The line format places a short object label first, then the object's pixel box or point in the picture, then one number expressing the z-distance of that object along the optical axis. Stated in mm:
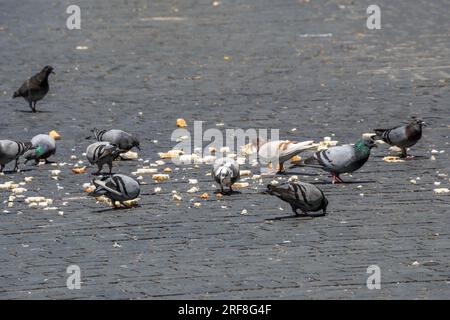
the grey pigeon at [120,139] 13664
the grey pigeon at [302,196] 11102
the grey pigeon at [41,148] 13664
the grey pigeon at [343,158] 12438
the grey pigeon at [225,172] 12047
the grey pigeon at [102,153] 13016
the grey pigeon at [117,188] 11570
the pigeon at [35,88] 17267
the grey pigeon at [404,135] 13539
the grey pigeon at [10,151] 13273
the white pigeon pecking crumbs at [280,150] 13008
